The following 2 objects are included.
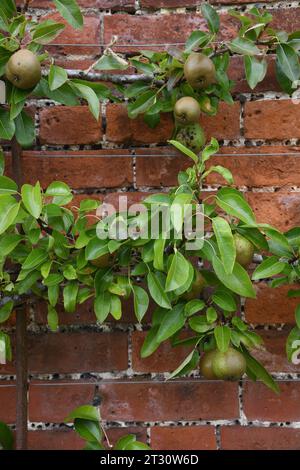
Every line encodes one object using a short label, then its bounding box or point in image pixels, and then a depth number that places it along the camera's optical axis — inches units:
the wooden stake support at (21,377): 62.4
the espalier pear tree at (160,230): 56.5
